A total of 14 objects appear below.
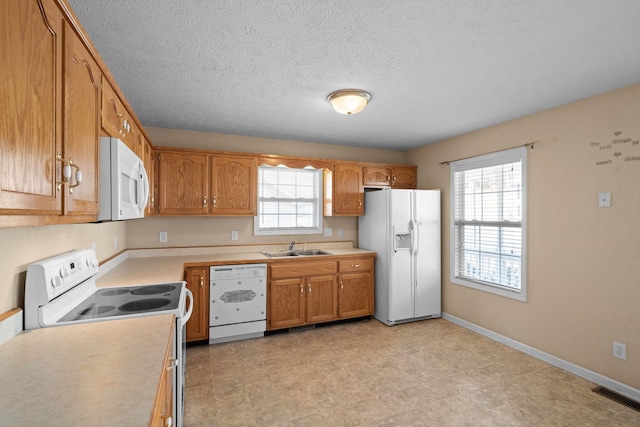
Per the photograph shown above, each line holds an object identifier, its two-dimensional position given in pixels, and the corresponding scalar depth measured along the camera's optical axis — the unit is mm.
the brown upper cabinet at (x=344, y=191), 4336
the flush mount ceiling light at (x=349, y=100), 2617
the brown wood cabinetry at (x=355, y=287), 4027
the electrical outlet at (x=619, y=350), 2533
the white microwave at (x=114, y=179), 1528
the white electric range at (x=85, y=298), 1470
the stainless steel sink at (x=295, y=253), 4141
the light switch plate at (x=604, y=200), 2625
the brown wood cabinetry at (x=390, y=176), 4535
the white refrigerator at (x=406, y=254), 4027
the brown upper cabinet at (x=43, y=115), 808
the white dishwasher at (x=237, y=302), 3428
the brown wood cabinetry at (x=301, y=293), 3682
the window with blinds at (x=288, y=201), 4285
